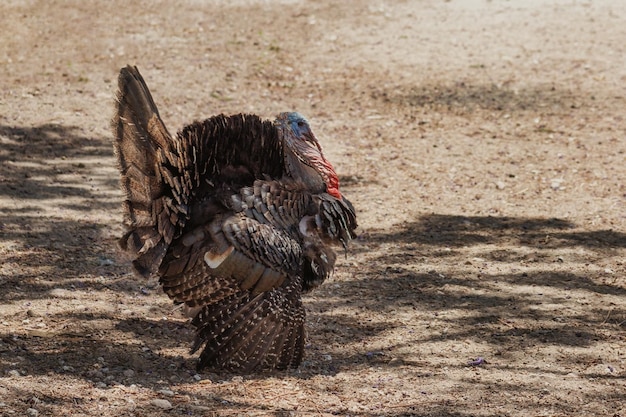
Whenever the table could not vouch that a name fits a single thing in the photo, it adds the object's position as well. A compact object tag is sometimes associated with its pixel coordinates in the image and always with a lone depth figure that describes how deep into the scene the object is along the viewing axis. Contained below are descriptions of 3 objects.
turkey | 10.73
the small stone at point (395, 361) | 11.41
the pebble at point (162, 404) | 9.95
